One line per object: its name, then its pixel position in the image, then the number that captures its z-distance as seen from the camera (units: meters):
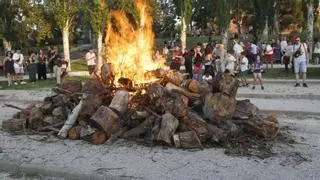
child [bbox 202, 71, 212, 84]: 19.36
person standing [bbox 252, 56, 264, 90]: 18.72
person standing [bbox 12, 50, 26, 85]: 25.41
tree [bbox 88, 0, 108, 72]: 30.47
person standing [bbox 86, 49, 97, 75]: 26.00
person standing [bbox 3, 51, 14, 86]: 24.30
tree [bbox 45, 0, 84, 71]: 31.69
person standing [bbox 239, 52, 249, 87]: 19.84
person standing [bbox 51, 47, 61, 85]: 23.09
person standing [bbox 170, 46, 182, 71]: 21.61
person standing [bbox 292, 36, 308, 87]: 18.28
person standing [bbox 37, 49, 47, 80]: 26.66
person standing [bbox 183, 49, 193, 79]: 22.84
